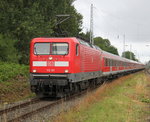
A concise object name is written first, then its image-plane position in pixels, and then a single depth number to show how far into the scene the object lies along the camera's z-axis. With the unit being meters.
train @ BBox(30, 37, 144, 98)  13.08
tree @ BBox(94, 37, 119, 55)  115.35
